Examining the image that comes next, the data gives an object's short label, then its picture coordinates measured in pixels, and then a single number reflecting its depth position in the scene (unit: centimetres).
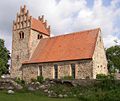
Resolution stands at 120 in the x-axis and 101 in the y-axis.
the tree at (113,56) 2390
